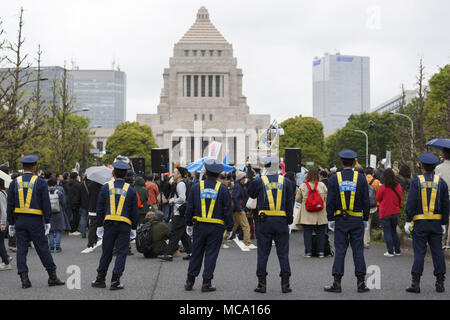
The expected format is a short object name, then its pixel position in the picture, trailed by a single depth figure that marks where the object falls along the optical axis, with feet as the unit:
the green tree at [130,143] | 277.03
